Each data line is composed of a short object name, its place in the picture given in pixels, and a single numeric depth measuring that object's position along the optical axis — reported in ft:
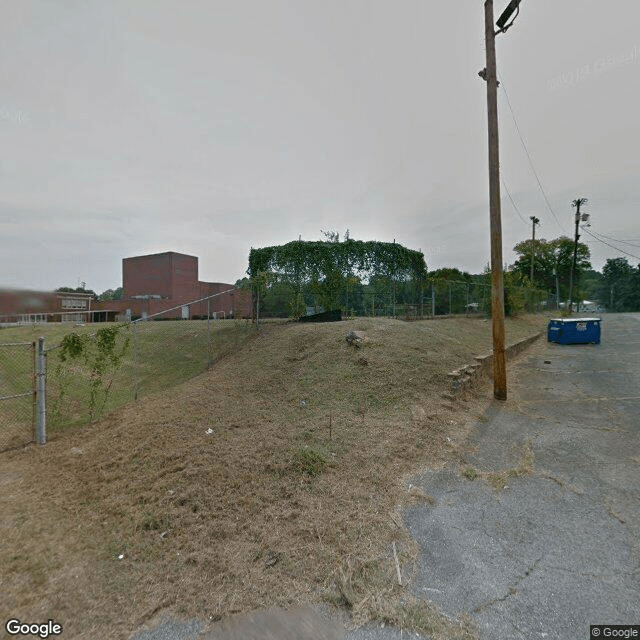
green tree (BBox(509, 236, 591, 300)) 168.45
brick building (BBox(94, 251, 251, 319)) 159.94
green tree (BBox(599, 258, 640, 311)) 225.35
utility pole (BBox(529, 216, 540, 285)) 137.28
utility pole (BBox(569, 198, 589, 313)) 110.83
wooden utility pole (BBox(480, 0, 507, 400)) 20.93
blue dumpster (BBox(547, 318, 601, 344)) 46.37
